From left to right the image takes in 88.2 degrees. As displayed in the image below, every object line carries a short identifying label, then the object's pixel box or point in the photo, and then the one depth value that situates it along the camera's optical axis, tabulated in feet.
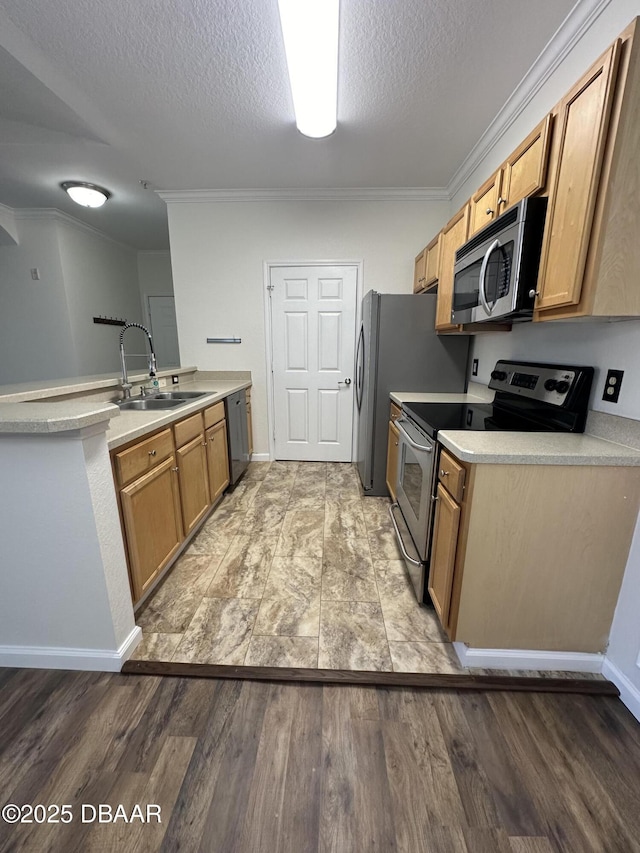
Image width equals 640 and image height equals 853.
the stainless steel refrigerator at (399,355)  8.23
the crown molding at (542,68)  4.57
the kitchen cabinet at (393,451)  8.04
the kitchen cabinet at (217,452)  8.06
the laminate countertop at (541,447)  3.73
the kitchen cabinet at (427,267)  8.34
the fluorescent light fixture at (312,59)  4.33
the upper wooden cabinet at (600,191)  3.09
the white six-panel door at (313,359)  10.97
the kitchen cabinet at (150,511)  4.80
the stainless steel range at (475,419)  4.66
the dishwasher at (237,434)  9.50
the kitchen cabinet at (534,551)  3.85
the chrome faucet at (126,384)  7.75
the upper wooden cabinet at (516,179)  4.13
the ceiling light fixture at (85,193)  9.93
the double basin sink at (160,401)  7.79
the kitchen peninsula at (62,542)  3.66
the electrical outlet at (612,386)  4.06
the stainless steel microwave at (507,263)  4.23
